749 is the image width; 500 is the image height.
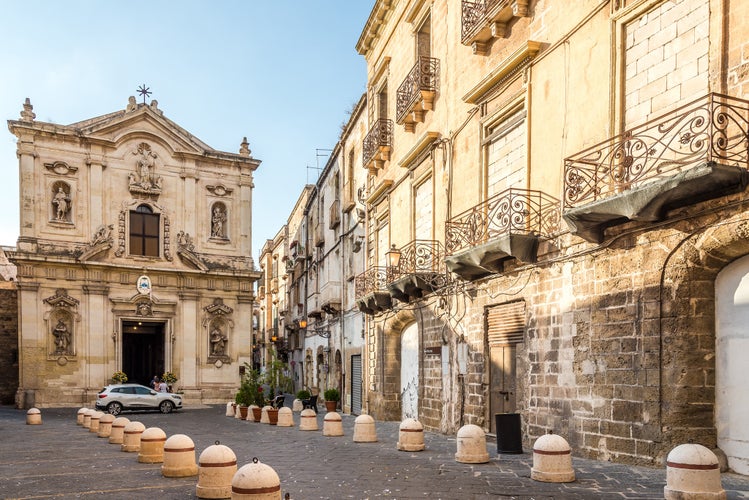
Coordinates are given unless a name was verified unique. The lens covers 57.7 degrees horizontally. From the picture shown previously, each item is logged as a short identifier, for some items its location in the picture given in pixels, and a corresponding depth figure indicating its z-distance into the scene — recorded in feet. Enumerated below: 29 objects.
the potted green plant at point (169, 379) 102.31
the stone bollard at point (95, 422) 57.41
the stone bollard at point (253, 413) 69.07
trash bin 36.04
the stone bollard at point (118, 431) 47.32
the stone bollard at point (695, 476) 22.26
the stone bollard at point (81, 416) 65.98
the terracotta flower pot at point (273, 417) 64.75
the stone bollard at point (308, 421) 57.41
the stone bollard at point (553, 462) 27.68
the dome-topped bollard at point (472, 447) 33.60
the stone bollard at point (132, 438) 42.06
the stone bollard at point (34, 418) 68.39
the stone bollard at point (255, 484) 21.54
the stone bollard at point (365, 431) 45.47
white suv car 82.79
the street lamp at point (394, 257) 56.75
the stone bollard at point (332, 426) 50.83
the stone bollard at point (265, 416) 65.36
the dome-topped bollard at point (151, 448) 36.68
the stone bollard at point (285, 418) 62.05
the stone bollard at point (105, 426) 53.01
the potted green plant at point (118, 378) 98.07
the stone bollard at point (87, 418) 62.80
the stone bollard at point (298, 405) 80.74
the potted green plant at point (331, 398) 81.97
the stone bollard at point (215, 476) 26.63
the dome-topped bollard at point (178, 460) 31.76
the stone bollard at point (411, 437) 39.75
